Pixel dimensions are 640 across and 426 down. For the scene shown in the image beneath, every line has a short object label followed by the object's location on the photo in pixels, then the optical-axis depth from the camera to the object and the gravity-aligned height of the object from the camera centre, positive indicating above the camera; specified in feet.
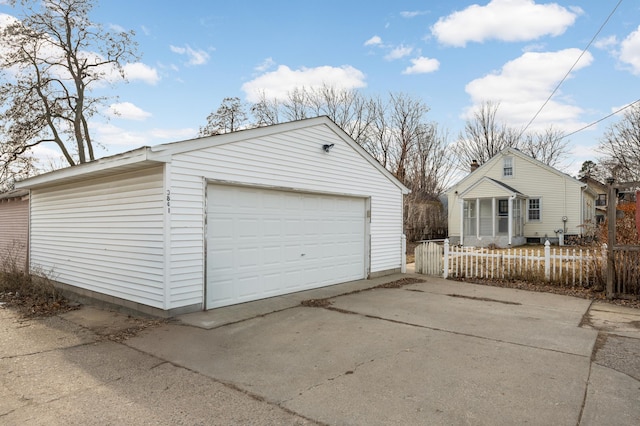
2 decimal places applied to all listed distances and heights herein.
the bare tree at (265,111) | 87.04 +25.37
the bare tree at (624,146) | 88.89 +19.45
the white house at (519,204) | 68.85 +3.82
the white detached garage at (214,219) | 20.98 +0.15
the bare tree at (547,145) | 115.57 +24.26
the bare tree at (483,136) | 112.88 +25.97
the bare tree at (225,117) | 83.15 +22.78
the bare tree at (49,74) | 62.39 +26.21
